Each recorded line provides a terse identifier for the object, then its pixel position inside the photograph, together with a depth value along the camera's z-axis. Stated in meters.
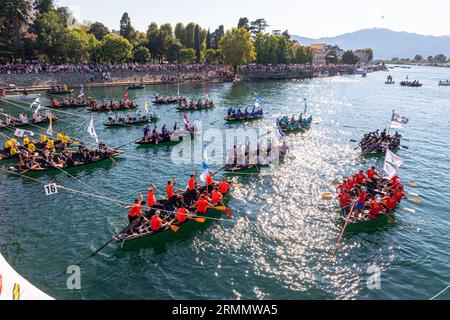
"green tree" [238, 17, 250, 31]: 159.95
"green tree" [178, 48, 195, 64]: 117.96
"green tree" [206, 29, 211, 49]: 150.62
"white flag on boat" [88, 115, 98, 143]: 32.03
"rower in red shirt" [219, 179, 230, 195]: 27.00
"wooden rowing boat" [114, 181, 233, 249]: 20.56
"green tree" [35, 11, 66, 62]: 82.69
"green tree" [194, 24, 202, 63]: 127.88
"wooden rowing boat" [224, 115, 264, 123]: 54.99
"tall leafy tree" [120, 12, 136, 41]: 121.38
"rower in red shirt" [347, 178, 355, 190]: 27.07
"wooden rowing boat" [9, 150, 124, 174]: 31.45
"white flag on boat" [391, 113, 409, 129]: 32.53
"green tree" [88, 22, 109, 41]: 119.94
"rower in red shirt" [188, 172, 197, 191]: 25.61
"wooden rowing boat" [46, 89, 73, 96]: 72.25
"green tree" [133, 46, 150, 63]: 108.79
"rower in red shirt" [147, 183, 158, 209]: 22.67
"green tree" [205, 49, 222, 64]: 125.19
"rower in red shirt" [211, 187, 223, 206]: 24.88
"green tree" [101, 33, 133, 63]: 94.56
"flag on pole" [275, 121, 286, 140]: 33.04
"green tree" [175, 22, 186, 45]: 134.25
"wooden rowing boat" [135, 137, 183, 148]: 41.07
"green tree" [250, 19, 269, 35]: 159.05
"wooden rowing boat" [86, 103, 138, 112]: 57.76
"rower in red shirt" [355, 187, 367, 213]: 24.19
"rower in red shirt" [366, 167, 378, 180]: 29.06
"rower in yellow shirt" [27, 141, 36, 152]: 34.08
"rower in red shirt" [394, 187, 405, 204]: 25.86
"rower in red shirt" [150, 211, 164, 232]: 20.98
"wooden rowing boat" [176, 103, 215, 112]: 62.00
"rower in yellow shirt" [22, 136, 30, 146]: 35.19
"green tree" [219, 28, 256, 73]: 107.69
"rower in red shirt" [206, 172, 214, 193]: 25.92
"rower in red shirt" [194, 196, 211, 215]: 23.67
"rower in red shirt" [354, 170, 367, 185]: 28.33
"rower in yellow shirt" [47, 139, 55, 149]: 34.62
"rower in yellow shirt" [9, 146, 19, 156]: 33.78
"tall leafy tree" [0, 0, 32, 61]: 75.77
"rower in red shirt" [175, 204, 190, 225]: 22.34
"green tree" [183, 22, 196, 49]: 135.62
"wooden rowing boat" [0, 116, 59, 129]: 45.41
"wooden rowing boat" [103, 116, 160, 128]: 49.02
